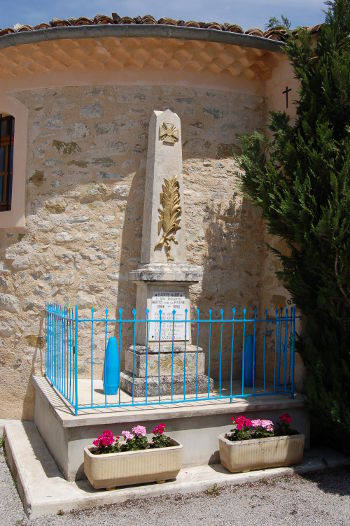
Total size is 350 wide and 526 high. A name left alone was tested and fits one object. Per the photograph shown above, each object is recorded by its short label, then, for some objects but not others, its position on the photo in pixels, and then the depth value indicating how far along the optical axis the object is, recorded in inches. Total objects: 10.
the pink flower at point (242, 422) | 202.8
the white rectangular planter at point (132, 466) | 177.5
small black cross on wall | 267.4
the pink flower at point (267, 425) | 205.9
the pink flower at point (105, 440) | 182.1
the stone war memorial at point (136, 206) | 246.1
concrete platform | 189.8
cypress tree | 202.5
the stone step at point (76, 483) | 172.6
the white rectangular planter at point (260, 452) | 198.5
